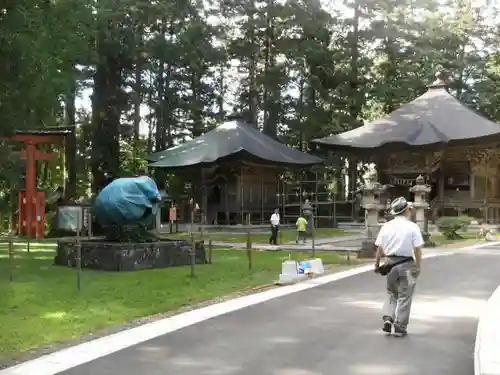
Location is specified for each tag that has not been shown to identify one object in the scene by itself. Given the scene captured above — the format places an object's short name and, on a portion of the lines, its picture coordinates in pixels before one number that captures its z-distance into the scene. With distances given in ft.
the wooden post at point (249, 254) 52.54
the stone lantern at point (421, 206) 76.84
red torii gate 89.66
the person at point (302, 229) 79.56
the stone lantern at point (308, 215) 83.24
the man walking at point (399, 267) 25.94
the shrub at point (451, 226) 83.20
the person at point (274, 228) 77.41
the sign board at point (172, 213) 96.16
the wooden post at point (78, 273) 40.67
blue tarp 54.95
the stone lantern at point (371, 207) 65.67
